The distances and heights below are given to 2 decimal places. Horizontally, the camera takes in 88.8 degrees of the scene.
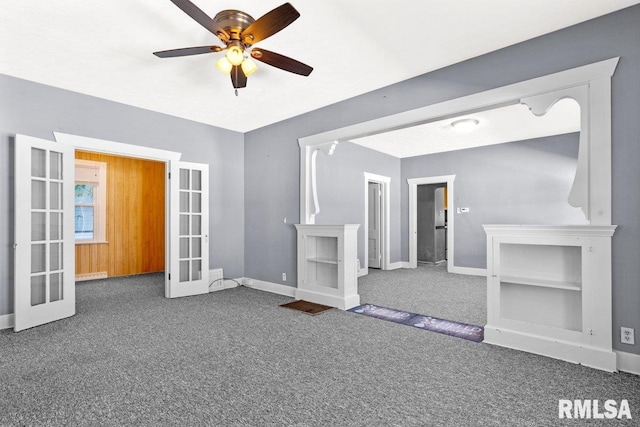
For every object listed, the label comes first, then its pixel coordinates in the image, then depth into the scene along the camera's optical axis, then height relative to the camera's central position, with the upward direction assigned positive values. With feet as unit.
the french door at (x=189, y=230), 15.62 -0.70
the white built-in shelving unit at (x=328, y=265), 13.71 -2.23
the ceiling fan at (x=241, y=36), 6.83 +4.22
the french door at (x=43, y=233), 11.08 -0.58
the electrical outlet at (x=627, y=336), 7.93 -2.98
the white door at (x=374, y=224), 24.27 -0.67
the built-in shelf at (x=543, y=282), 8.87 -1.94
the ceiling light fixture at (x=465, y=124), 16.11 +4.54
